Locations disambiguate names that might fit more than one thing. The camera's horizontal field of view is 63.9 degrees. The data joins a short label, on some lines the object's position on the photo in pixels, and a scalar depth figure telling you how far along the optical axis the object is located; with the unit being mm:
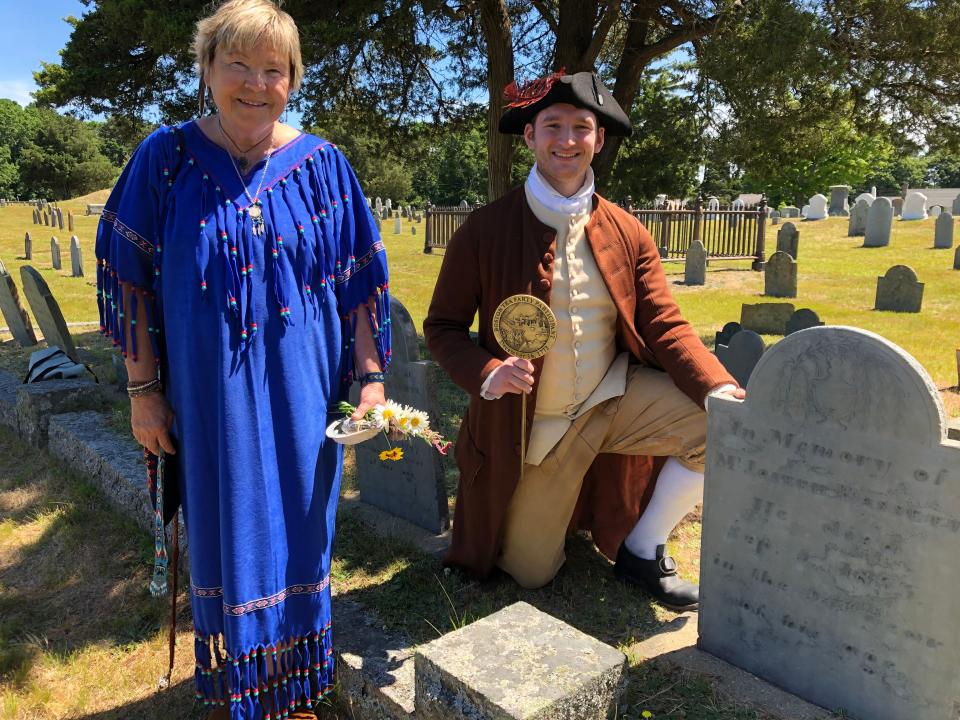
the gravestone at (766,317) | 9492
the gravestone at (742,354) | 5004
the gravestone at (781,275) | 13016
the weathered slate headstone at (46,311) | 6707
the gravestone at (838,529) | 2143
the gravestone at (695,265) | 14617
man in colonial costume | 2908
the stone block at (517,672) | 1888
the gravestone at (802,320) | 7066
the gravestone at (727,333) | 6918
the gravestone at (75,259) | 16125
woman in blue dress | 2068
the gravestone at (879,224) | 20719
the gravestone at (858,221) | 23672
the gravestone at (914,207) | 26562
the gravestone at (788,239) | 17656
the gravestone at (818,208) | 31438
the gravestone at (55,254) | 17938
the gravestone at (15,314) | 8114
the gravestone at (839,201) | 33344
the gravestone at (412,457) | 3746
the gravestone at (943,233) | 19156
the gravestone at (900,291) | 10844
